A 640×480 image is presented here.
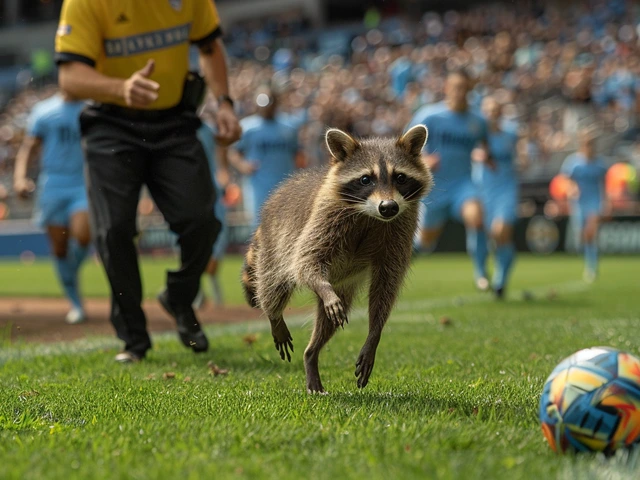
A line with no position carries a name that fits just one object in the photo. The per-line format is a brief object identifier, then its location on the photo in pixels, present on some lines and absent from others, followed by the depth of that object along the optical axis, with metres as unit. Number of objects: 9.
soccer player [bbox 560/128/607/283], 18.42
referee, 5.80
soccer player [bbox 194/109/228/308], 10.89
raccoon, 4.37
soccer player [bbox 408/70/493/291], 11.66
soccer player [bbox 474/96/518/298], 11.95
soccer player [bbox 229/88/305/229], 13.33
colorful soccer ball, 3.12
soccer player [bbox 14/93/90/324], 10.09
